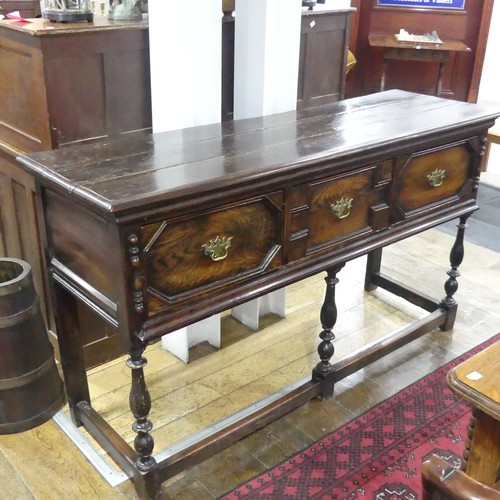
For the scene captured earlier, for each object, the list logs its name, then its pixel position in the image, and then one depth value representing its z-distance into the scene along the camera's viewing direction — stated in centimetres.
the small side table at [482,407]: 112
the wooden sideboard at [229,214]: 154
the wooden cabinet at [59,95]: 202
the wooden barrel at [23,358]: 200
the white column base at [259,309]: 273
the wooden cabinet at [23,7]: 446
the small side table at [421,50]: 588
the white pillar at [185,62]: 204
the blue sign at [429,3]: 614
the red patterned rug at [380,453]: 192
